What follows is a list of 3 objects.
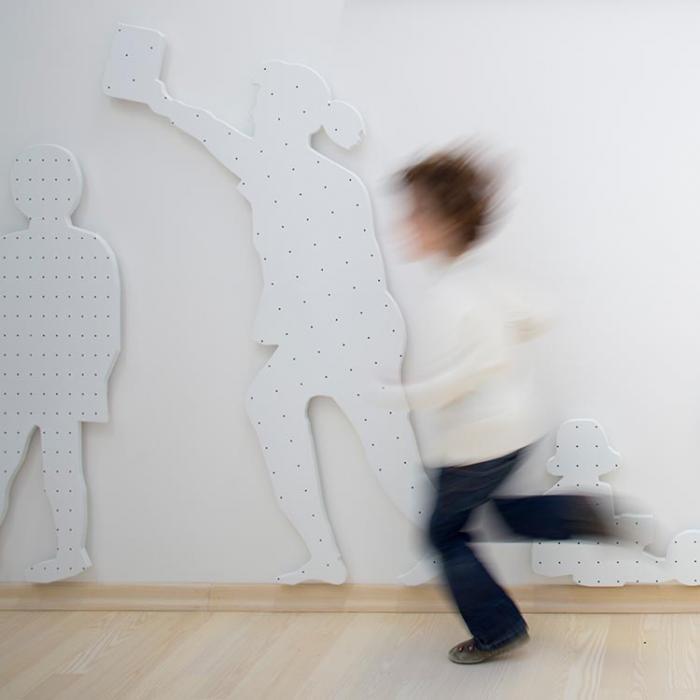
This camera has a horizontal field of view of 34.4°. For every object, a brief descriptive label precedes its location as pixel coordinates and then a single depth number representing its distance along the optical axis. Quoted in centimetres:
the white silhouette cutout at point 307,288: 222
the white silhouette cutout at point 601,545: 218
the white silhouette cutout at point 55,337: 231
